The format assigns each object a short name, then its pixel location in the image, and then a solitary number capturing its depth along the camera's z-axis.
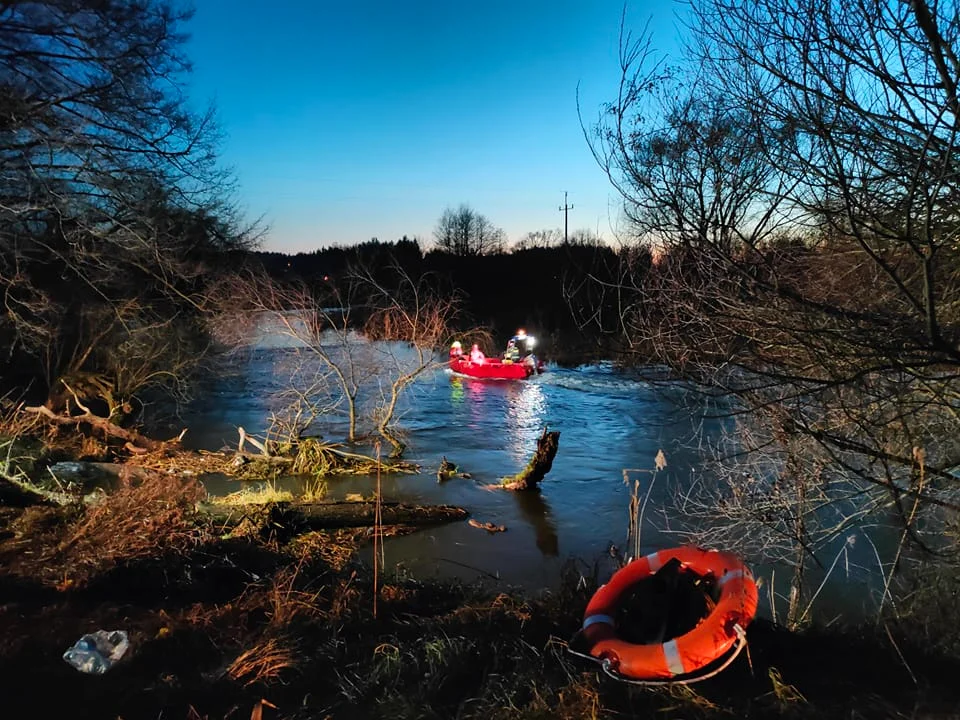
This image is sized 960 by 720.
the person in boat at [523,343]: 29.67
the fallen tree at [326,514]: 8.32
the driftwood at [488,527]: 10.13
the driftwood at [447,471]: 12.99
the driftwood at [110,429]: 14.15
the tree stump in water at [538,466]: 11.53
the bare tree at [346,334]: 13.55
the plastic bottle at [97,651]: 4.25
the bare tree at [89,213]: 11.06
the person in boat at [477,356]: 25.90
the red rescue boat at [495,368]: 26.02
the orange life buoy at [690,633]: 4.04
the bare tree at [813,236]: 3.35
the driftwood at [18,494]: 8.27
